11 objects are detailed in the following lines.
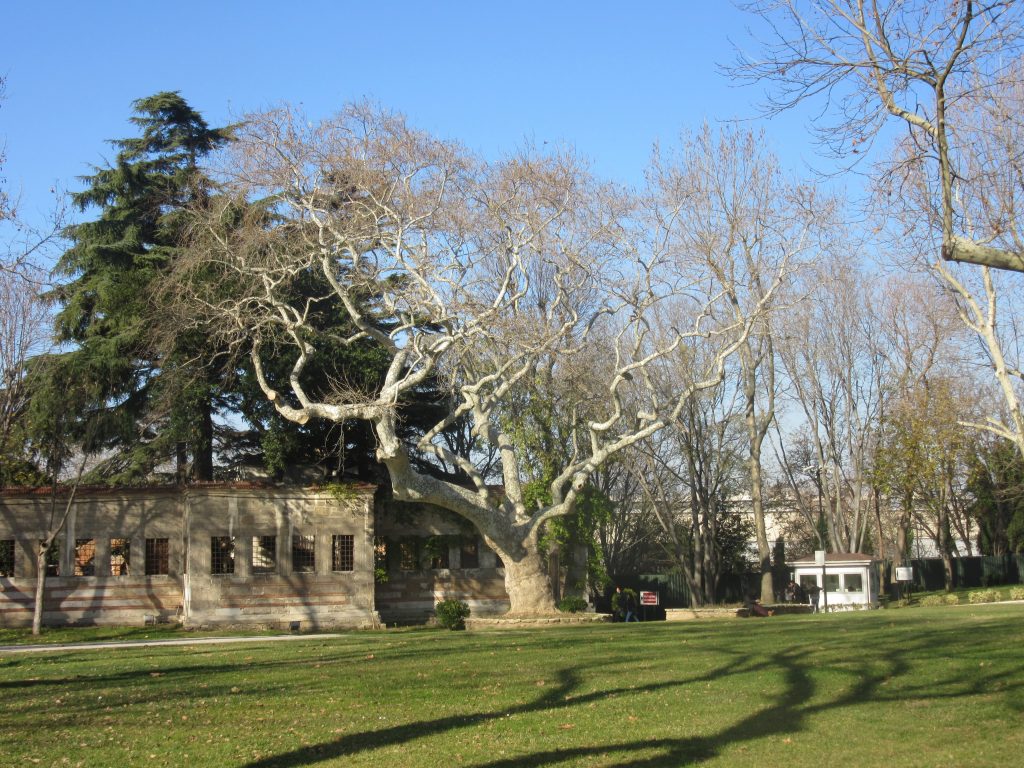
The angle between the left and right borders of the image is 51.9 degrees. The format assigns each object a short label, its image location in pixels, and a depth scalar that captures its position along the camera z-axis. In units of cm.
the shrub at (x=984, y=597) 3662
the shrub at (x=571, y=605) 3253
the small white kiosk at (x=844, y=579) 4134
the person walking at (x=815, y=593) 4181
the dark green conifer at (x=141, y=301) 3234
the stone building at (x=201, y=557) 3180
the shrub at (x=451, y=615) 3070
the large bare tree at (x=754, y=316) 3134
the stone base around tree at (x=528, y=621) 2866
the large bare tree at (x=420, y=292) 2739
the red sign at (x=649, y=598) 3938
